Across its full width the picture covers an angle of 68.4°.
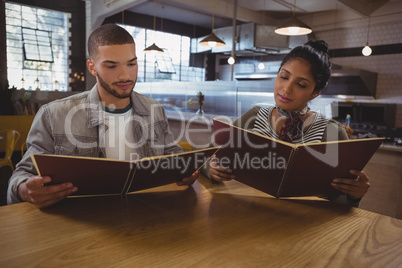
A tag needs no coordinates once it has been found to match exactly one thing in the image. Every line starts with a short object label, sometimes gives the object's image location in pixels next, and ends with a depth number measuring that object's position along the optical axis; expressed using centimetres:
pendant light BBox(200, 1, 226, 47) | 526
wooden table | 72
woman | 149
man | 133
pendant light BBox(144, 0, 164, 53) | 626
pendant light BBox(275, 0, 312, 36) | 394
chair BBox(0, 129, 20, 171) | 352
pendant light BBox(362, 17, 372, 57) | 585
